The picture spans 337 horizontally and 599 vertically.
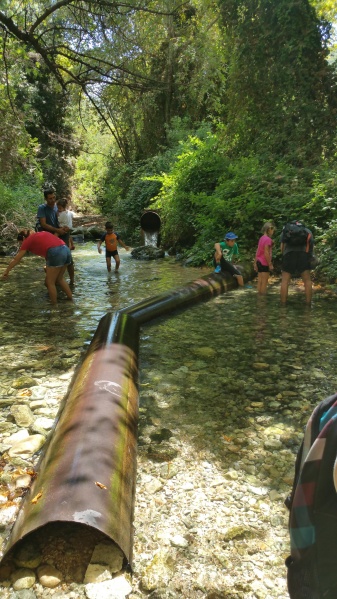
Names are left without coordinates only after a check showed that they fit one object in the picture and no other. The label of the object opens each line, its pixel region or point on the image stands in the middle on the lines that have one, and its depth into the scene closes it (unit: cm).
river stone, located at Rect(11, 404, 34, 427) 349
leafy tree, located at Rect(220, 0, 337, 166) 1289
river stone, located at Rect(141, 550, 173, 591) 203
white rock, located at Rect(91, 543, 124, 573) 209
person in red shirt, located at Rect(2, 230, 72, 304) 707
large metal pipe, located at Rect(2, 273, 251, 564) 211
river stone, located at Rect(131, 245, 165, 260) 1456
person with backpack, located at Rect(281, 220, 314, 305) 721
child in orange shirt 1143
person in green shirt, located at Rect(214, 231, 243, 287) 941
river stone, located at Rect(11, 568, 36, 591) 196
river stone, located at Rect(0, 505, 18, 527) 242
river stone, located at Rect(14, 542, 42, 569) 207
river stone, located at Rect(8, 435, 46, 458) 305
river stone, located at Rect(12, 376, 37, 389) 414
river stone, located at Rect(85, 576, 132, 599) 192
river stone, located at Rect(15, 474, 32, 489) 270
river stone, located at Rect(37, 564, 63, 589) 197
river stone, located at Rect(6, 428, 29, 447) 321
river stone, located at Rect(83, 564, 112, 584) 199
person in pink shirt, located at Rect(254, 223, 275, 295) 809
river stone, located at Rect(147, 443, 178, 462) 303
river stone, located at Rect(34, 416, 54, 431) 346
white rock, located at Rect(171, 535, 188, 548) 228
